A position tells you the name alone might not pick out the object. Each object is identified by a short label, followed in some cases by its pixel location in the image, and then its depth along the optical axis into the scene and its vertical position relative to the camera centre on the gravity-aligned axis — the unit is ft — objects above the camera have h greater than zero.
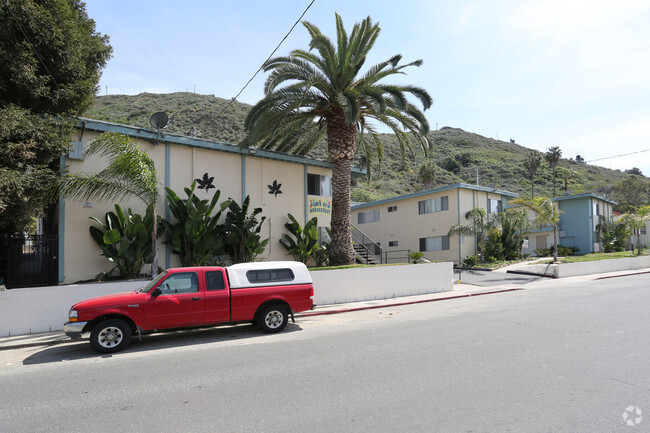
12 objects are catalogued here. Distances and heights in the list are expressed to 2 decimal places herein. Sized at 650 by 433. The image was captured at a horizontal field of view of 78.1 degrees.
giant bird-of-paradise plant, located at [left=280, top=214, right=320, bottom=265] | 59.47 +0.29
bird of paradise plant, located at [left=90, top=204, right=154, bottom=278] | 43.52 +0.67
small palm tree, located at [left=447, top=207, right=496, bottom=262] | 89.97 +2.85
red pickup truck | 26.35 -4.21
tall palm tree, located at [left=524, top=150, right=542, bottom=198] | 197.90 +37.95
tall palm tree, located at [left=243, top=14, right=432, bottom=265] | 50.34 +18.20
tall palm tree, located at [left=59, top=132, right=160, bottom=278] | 37.47 +6.69
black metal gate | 41.04 -1.43
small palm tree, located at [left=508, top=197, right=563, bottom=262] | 82.02 +5.62
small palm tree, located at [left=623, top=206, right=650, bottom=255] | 100.12 +4.30
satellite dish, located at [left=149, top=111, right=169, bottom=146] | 45.03 +14.05
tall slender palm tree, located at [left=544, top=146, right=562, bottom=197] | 192.44 +39.96
